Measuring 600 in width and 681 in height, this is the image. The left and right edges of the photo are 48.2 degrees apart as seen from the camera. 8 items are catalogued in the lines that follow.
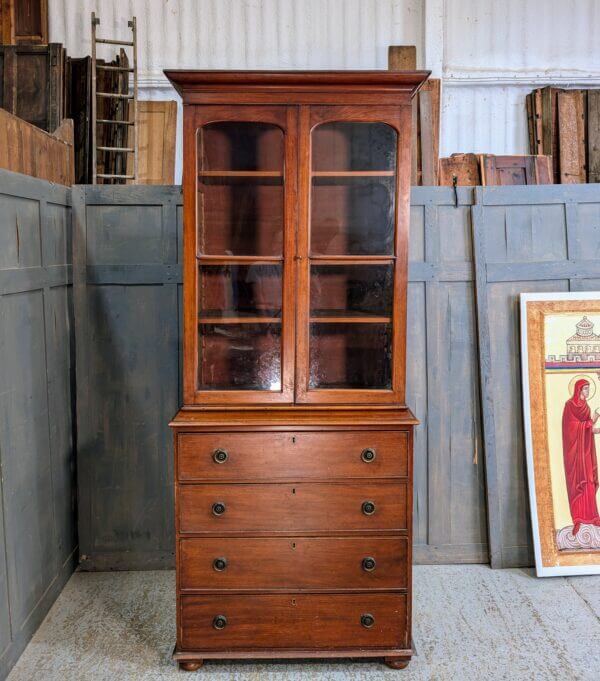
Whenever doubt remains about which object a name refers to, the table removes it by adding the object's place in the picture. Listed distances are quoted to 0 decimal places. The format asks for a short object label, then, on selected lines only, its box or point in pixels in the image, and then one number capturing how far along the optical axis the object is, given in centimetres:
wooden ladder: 354
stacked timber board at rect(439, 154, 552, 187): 354
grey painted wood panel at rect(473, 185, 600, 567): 303
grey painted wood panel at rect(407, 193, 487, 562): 306
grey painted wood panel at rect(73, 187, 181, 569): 302
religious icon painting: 299
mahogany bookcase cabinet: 232
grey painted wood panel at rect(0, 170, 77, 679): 232
